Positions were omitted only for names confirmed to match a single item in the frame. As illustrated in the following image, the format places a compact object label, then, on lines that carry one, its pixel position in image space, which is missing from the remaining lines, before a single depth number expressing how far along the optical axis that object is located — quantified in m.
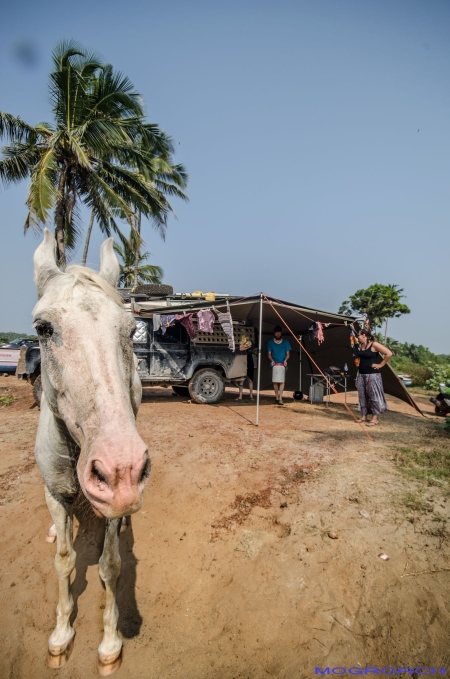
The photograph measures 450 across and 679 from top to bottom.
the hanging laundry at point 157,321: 7.99
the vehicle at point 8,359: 15.34
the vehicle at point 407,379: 16.63
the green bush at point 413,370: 17.98
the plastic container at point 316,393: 10.14
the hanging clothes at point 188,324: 8.17
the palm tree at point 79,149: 10.30
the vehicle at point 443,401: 7.64
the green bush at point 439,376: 9.88
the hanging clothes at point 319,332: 7.96
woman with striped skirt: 6.73
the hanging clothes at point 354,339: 7.70
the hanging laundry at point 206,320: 7.88
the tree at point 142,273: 29.27
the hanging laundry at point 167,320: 8.08
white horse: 1.27
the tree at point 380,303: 36.34
